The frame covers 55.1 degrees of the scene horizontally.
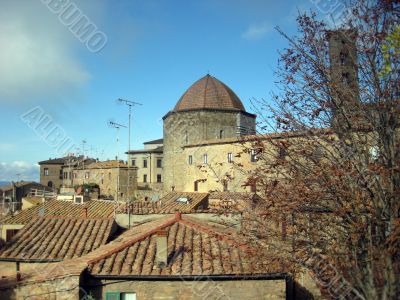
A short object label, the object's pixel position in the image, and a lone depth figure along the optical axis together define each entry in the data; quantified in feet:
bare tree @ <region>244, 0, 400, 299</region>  21.12
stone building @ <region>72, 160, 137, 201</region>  169.89
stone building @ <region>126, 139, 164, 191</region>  205.36
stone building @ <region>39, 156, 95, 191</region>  244.01
